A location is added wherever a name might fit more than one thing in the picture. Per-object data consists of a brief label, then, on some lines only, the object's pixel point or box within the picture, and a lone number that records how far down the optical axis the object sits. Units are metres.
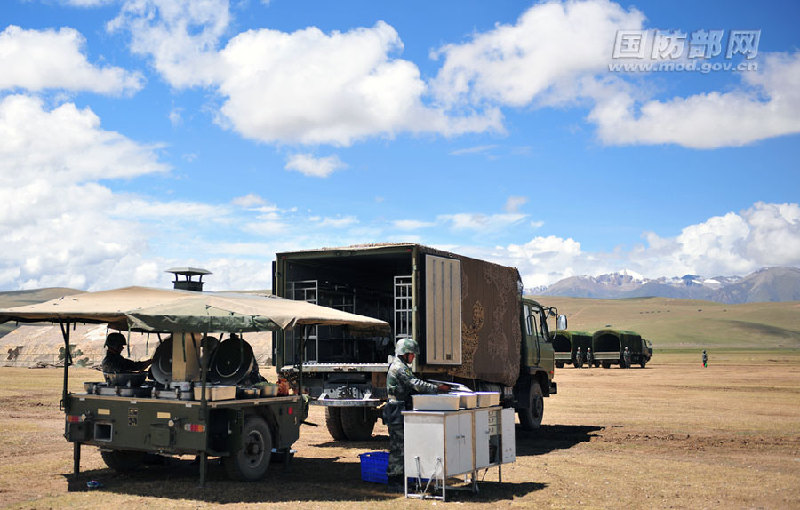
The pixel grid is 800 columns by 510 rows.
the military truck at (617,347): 54.94
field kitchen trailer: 9.88
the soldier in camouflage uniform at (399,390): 10.23
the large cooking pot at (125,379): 10.82
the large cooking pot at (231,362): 11.27
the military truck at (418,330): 13.80
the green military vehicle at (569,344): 54.94
